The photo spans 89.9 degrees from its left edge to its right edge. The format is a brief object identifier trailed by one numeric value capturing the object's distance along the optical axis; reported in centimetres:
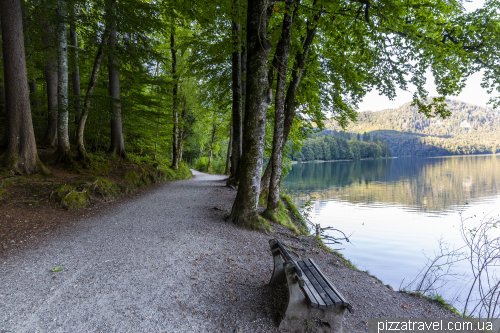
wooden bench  258
